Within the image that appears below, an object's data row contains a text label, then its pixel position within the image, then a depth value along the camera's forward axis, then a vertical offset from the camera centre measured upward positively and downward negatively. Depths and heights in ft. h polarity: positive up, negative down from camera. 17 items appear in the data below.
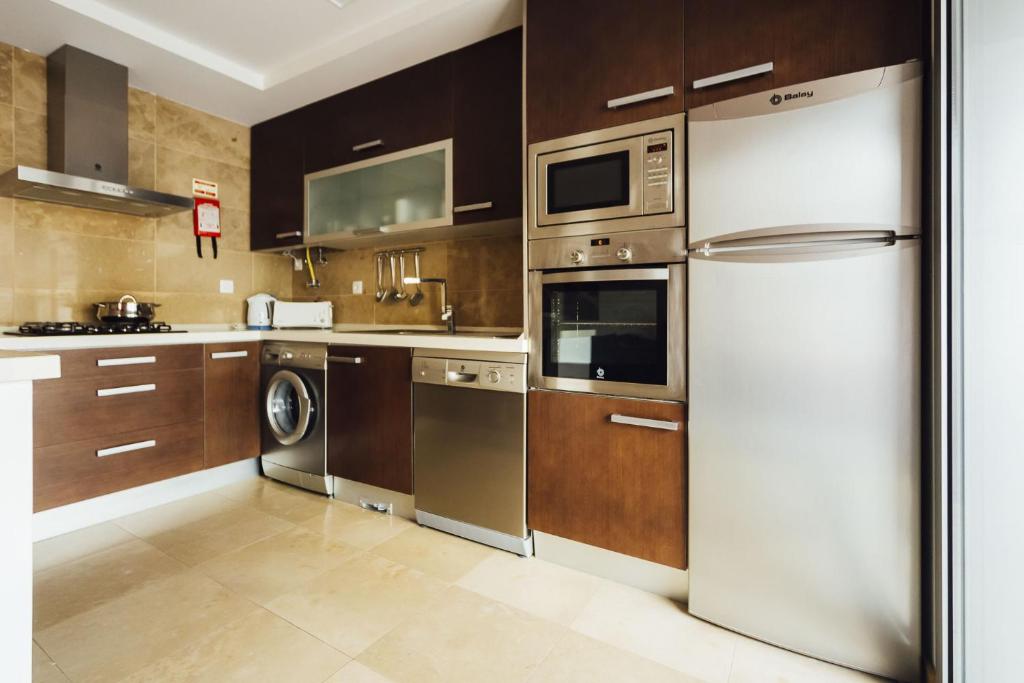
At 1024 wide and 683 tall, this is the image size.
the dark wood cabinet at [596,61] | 5.44 +3.35
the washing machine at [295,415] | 8.63 -1.45
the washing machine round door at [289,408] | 8.74 -1.33
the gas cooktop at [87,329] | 7.21 +0.18
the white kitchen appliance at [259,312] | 10.75 +0.60
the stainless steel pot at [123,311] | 8.34 +0.51
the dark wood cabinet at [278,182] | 10.22 +3.44
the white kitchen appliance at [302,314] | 10.61 +0.54
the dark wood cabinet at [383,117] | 8.05 +4.04
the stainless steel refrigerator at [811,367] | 4.27 -0.30
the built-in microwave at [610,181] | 5.40 +1.90
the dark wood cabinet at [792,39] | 4.30 +2.89
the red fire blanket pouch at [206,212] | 10.18 +2.70
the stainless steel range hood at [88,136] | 7.86 +3.48
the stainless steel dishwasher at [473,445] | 6.51 -1.53
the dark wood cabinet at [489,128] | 7.30 +3.27
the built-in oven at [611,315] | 5.41 +0.27
